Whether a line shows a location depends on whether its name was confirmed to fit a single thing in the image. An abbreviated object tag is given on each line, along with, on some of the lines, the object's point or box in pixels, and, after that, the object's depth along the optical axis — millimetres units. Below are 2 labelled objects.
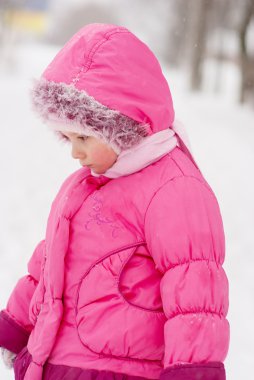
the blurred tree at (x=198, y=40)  16219
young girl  1623
